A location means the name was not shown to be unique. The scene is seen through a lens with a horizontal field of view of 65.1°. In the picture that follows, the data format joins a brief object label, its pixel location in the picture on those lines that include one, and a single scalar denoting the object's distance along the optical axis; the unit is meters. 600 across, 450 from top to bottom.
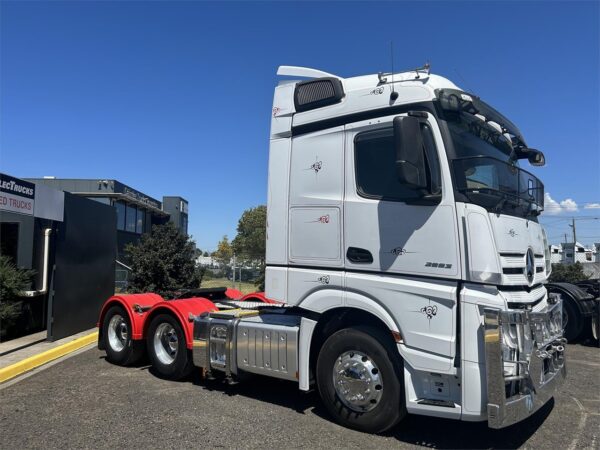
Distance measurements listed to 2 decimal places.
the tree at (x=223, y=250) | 45.66
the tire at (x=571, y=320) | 9.69
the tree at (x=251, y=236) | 26.55
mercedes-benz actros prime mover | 4.10
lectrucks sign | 7.99
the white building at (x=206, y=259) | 61.58
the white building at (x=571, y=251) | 54.68
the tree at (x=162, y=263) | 11.75
